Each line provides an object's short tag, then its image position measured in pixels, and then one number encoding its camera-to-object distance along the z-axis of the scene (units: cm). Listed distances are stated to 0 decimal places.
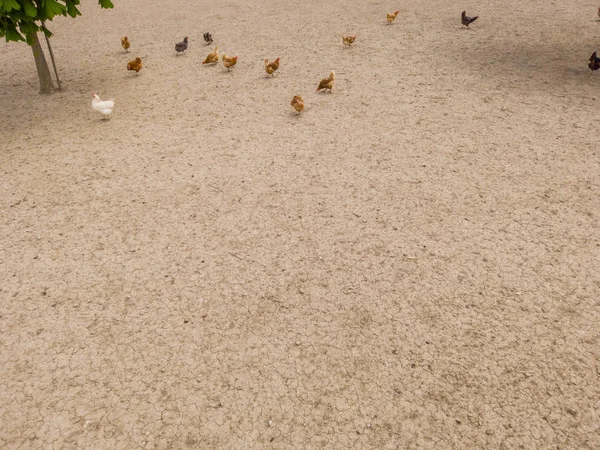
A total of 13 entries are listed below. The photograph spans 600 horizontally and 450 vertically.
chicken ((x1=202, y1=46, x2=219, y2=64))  842
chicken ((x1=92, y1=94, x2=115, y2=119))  649
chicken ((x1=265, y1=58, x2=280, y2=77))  781
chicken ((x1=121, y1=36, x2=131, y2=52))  912
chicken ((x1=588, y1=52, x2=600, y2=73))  730
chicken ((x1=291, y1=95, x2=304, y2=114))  654
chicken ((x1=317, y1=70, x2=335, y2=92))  710
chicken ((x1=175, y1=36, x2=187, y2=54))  905
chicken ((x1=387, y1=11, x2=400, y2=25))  1038
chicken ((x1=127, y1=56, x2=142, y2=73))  796
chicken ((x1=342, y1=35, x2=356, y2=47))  909
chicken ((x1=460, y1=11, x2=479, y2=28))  964
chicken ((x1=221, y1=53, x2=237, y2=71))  809
